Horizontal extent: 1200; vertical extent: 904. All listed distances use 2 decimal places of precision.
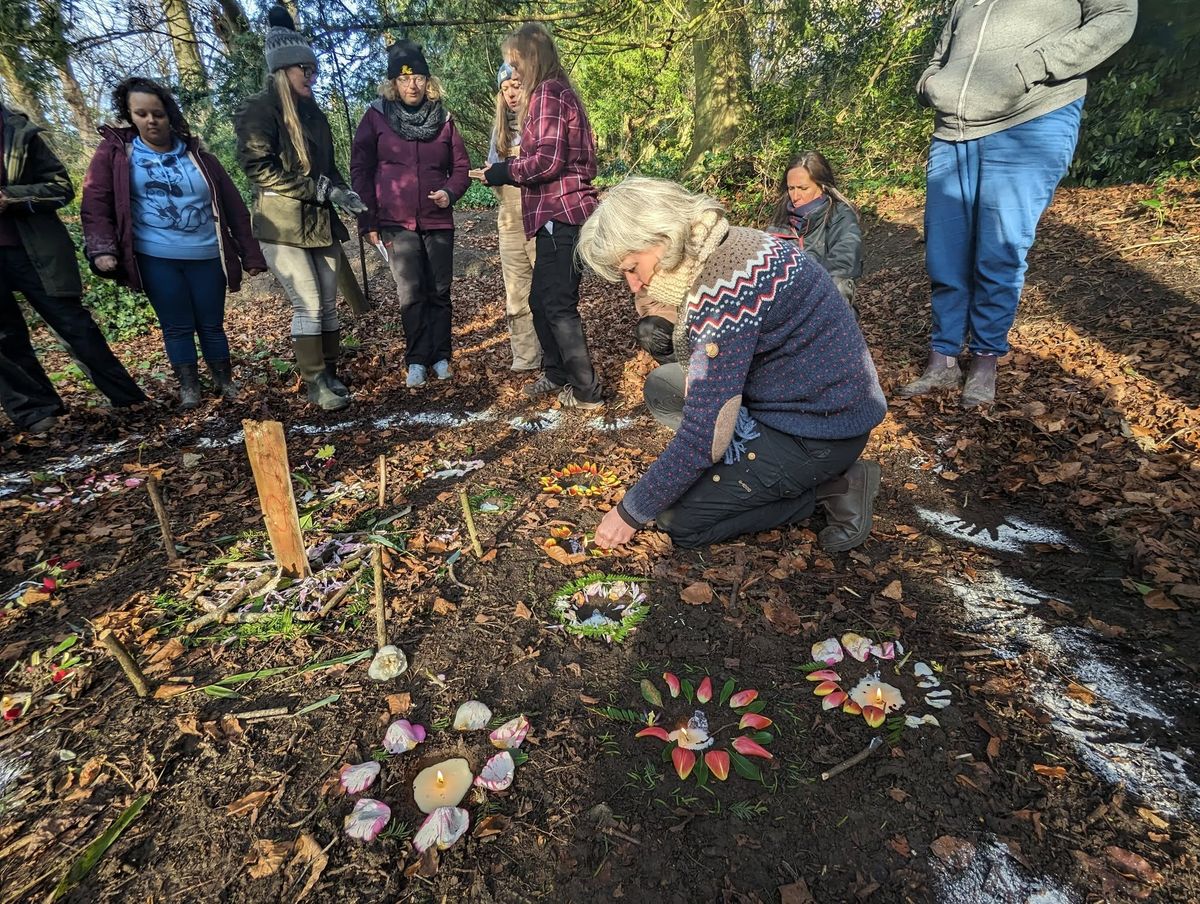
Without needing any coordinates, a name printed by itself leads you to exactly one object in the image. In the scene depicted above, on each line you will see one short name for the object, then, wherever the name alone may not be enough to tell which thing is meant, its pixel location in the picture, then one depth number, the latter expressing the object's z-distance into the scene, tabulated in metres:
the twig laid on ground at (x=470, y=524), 2.41
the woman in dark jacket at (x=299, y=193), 3.85
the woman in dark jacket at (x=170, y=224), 3.86
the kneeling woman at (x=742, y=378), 2.04
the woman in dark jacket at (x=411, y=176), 4.19
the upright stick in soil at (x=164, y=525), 2.40
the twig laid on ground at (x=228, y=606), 2.20
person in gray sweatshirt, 3.09
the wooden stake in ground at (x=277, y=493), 2.05
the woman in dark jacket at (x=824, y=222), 3.97
